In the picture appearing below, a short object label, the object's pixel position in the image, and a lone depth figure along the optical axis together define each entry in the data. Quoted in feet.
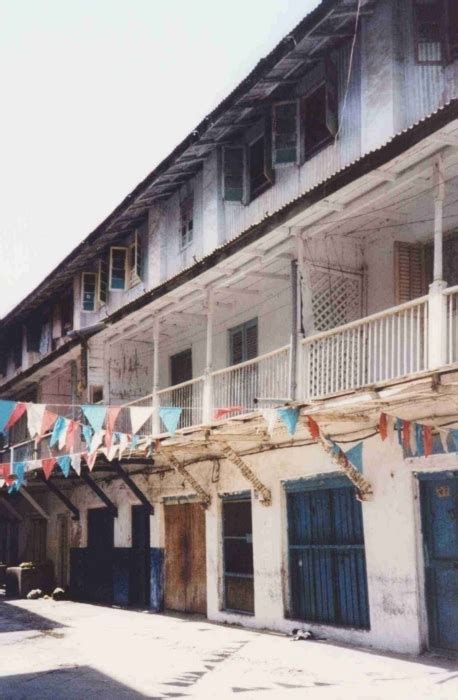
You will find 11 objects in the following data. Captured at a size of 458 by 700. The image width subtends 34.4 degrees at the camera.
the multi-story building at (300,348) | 33.24
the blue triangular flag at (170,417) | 35.78
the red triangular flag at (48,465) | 51.83
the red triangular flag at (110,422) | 38.65
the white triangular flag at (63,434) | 41.15
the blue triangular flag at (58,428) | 41.76
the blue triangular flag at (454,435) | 30.50
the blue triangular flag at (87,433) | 44.62
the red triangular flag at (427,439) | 32.24
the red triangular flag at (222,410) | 36.55
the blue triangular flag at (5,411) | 33.91
